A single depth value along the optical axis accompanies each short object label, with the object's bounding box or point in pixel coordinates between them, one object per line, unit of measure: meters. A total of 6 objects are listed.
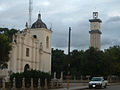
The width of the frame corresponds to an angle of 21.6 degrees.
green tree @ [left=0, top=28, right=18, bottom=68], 38.25
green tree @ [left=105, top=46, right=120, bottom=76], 69.00
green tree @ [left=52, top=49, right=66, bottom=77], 88.37
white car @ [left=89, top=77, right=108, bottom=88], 42.59
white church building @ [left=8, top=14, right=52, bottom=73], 62.56
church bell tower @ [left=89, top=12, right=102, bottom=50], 135.52
